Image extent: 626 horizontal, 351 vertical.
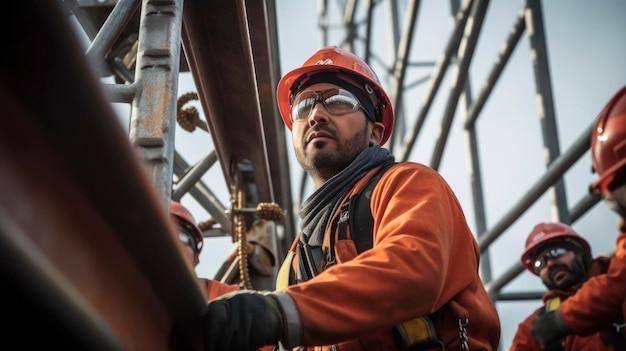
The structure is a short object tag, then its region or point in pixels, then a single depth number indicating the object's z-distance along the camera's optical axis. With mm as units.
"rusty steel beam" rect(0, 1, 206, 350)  1161
